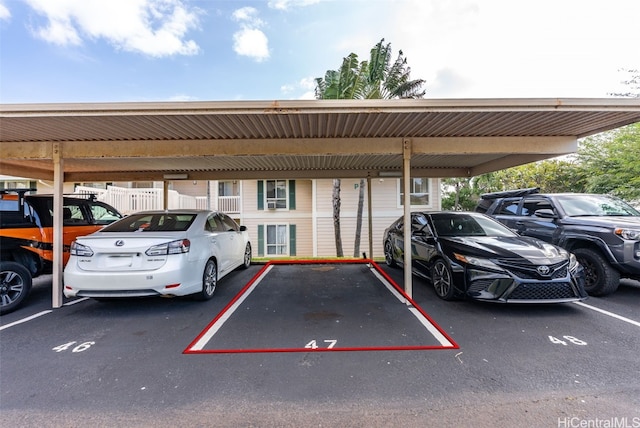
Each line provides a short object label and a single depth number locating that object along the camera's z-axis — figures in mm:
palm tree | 10633
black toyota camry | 3855
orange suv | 4219
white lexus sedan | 3863
